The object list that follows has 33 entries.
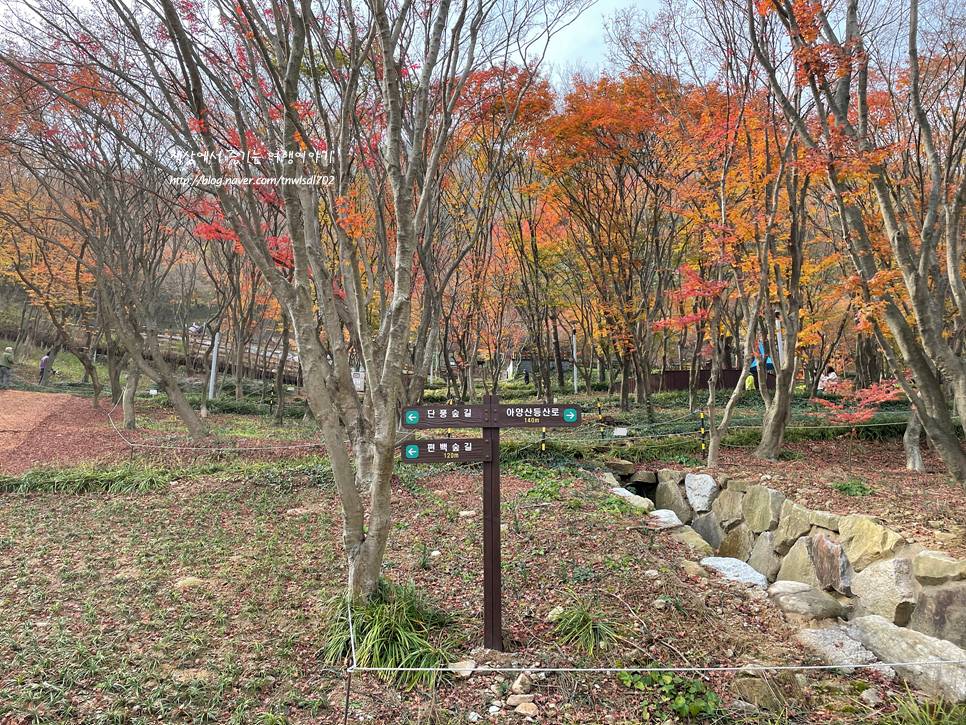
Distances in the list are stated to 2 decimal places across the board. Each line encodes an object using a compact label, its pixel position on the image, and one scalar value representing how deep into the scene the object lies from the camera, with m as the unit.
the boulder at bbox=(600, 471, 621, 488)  7.67
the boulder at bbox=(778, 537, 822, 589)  5.50
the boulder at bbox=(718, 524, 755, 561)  6.79
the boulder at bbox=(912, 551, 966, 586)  4.07
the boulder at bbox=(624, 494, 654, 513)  6.69
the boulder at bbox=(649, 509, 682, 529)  6.21
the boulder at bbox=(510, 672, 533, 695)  3.32
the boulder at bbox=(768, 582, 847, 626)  4.63
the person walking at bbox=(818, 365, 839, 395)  15.95
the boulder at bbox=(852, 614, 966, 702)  3.58
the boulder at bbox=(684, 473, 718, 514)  7.79
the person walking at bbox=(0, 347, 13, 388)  16.64
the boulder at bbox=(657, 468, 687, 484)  8.34
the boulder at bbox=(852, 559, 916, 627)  4.36
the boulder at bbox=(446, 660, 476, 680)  3.38
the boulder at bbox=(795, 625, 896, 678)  4.09
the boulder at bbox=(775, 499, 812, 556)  5.87
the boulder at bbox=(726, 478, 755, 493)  7.14
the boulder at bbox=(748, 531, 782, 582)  6.15
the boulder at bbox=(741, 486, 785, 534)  6.40
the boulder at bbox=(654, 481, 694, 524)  7.97
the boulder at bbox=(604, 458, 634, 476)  8.88
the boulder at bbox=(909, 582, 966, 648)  3.91
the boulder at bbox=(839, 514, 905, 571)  4.72
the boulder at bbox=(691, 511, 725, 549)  7.37
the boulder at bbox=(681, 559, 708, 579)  5.07
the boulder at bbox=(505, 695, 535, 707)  3.21
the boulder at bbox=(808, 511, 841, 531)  5.43
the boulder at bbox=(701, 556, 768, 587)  5.20
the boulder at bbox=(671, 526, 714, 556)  5.77
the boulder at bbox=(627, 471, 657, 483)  8.75
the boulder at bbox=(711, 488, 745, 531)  7.15
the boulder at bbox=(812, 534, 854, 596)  5.04
